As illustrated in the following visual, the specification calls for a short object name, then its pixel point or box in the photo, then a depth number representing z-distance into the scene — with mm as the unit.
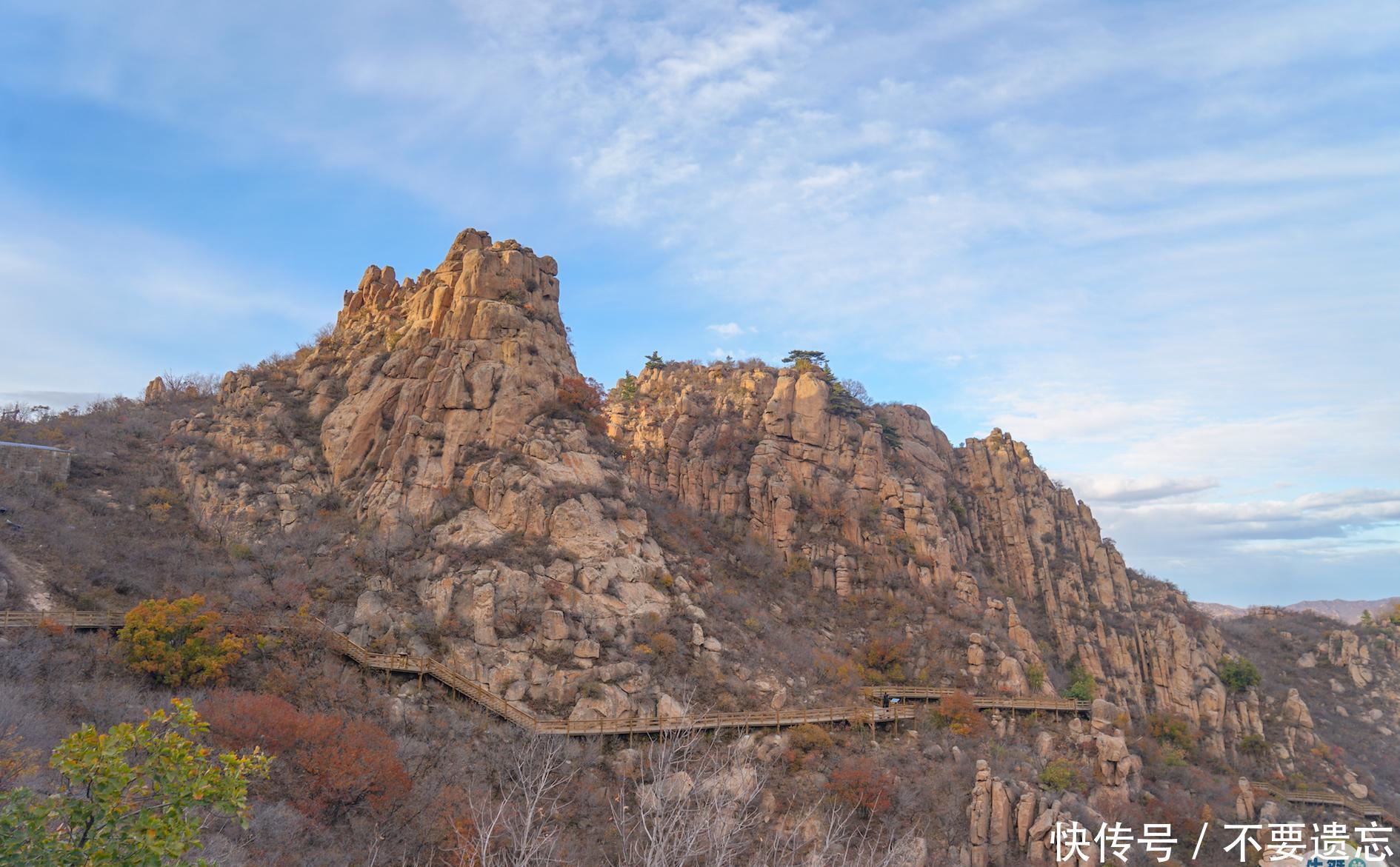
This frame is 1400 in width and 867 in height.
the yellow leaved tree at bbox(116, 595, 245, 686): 29406
